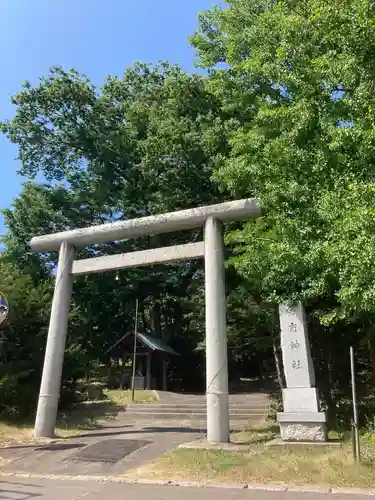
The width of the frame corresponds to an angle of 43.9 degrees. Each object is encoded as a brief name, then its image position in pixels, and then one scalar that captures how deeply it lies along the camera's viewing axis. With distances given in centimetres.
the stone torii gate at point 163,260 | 1070
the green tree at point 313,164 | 783
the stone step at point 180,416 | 1504
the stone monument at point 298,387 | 934
